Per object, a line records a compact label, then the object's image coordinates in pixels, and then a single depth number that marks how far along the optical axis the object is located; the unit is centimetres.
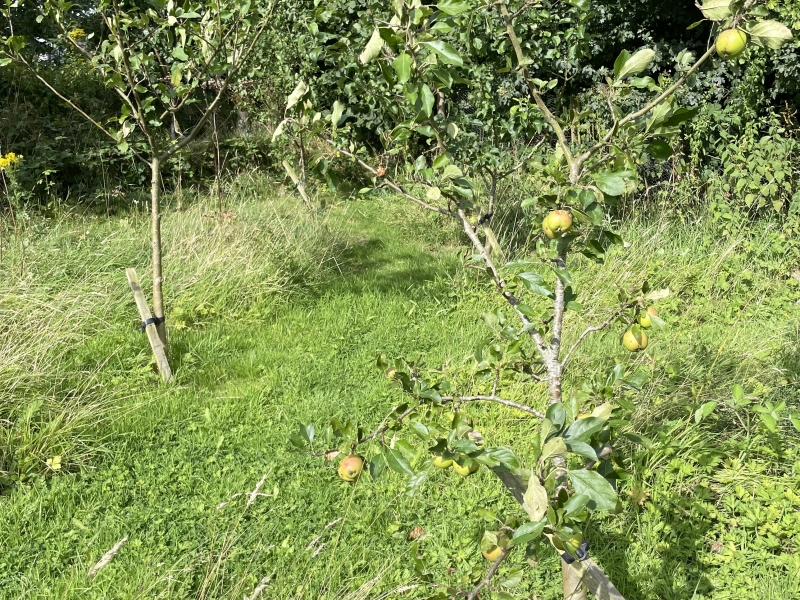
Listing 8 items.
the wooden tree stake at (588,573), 138
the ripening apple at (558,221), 133
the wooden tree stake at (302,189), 610
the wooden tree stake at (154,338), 337
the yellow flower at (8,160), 464
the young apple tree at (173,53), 300
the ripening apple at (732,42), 113
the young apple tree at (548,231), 108
